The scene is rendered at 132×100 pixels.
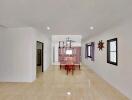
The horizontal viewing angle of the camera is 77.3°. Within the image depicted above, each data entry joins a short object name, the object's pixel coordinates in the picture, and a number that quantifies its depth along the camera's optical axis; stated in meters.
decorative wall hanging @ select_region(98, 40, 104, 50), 3.79
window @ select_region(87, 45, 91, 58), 5.96
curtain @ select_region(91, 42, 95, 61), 5.22
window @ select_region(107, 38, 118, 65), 2.85
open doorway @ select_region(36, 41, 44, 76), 4.67
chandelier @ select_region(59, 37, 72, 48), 7.96
